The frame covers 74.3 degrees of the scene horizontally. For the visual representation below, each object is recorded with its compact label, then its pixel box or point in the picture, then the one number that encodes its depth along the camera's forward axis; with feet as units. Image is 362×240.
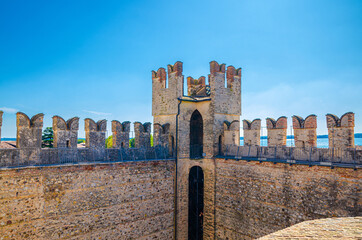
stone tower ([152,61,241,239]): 43.73
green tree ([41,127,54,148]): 82.89
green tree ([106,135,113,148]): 98.88
